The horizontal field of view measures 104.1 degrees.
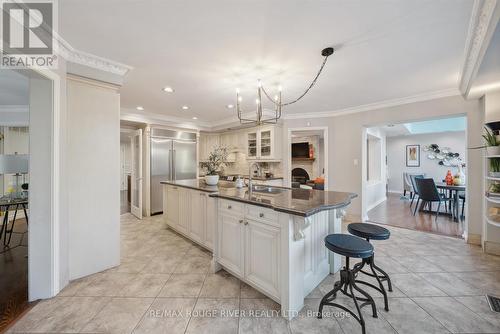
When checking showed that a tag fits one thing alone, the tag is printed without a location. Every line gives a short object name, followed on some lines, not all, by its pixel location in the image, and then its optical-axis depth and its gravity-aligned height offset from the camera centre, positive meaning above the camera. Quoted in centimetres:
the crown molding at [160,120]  443 +120
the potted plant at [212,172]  324 -9
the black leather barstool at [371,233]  182 -65
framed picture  795 +43
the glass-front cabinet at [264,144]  503 +62
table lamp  270 +4
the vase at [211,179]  323 -21
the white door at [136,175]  475 -21
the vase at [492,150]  257 +21
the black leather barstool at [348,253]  153 -69
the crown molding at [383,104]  330 +124
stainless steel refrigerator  486 +21
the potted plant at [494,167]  262 -2
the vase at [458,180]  459 -34
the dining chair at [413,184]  544 -52
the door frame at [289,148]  469 +46
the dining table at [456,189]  431 -54
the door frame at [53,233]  181 -63
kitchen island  162 -70
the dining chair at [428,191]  459 -60
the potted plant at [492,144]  258 +29
